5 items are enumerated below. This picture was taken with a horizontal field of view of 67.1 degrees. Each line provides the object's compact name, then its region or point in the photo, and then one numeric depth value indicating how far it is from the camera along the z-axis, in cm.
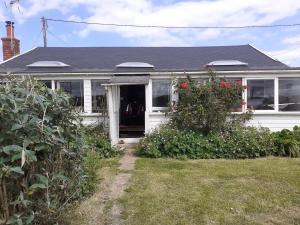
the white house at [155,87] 762
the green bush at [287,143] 647
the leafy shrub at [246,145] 650
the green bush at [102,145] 646
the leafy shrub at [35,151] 247
